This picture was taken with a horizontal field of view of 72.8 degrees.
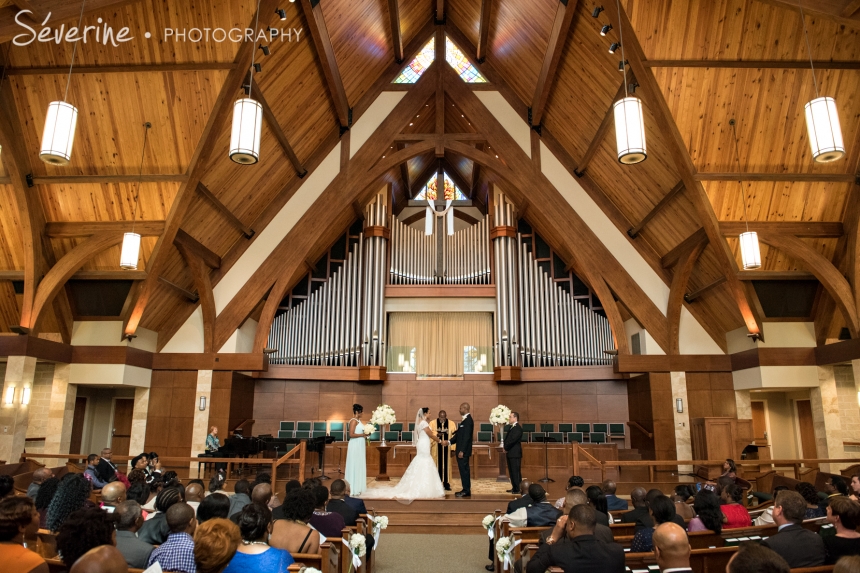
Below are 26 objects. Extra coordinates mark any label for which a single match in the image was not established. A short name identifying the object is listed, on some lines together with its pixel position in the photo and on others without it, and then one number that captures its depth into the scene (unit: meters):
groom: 8.58
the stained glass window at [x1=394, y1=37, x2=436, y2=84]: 13.55
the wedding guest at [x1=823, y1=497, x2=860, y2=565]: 3.15
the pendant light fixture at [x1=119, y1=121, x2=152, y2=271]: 8.63
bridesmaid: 8.69
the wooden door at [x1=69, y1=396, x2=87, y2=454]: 12.87
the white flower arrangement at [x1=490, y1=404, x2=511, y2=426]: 9.17
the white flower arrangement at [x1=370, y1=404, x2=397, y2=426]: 9.09
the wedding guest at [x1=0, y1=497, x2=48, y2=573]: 2.43
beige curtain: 13.88
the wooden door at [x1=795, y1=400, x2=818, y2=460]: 12.81
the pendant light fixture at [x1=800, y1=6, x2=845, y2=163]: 5.29
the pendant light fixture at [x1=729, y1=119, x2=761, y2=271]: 8.17
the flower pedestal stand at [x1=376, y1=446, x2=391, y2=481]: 10.75
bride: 8.55
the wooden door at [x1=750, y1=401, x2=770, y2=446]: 13.75
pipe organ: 12.98
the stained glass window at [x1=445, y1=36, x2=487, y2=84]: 13.54
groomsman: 8.41
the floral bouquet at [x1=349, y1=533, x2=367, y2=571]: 4.39
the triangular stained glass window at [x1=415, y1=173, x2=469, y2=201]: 16.16
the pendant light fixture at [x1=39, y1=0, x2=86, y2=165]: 5.36
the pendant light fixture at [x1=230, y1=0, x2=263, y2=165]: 5.77
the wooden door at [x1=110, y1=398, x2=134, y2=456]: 13.45
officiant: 9.21
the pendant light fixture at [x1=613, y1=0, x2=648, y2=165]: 5.67
